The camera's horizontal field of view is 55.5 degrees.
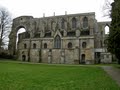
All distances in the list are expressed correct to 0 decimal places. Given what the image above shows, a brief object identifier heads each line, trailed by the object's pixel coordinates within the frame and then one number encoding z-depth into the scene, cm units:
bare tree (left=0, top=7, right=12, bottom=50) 3540
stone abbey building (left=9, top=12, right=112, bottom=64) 3113
